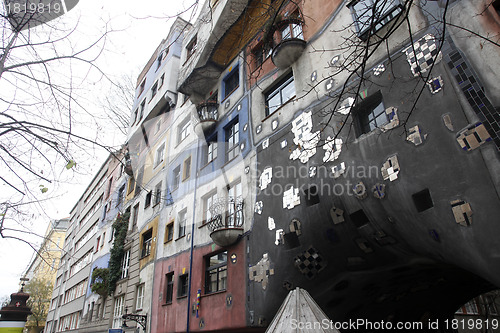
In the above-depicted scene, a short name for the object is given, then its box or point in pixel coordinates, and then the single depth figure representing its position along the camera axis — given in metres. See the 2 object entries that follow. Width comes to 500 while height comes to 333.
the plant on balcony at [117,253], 17.95
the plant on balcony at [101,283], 18.39
